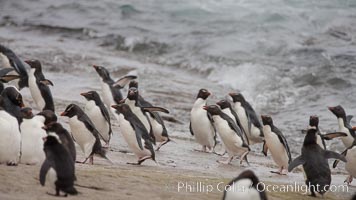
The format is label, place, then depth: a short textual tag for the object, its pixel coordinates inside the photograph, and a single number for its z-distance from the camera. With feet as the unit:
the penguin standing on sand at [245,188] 36.15
